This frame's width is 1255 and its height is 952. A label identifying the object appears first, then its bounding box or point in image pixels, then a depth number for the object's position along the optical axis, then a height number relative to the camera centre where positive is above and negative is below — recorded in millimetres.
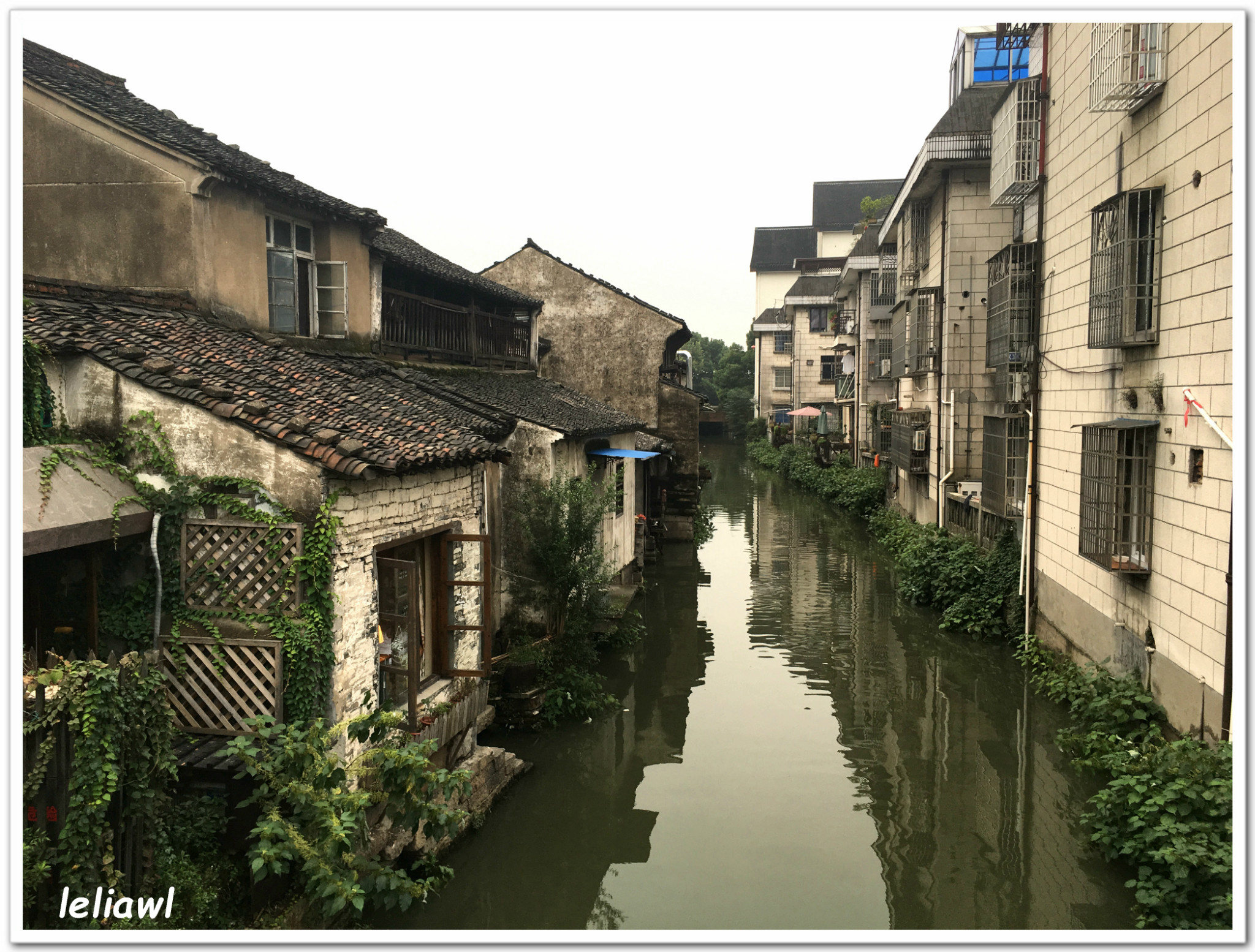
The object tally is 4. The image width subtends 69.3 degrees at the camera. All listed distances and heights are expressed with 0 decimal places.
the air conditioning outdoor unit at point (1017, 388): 13922 +926
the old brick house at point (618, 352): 24875 +2593
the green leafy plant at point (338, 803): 5953 -2559
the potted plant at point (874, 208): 44375 +11955
